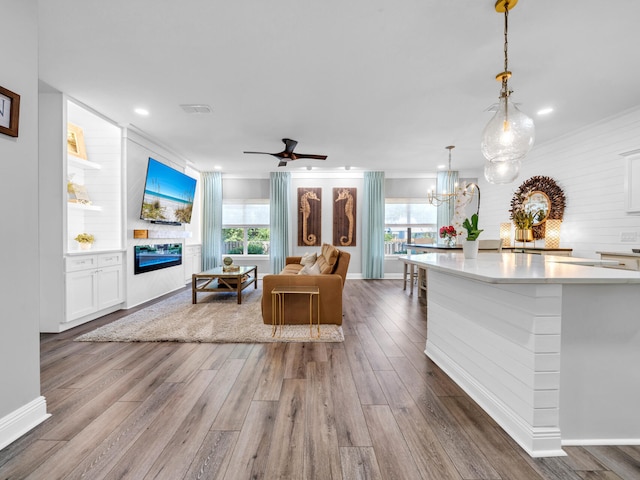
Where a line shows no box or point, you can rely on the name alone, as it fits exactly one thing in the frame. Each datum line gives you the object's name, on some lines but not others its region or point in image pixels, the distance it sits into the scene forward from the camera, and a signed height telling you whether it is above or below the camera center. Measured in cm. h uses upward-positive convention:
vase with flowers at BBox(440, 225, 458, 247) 517 +9
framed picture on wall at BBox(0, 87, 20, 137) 148 +65
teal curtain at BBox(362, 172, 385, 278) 681 +47
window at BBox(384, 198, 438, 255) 706 +40
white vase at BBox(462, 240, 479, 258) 248 -10
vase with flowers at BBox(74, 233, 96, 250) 359 -10
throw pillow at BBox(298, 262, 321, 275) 368 -47
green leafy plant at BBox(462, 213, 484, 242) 239 +7
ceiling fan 429 +125
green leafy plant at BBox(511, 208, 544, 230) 486 +36
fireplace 431 -39
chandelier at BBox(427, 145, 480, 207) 665 +119
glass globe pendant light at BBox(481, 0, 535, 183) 199 +76
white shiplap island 144 -64
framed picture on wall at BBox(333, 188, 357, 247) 691 +50
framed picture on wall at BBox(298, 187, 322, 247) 689 +41
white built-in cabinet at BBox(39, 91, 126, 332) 314 +24
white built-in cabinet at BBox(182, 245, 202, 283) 617 -60
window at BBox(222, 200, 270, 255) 710 +18
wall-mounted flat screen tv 443 +69
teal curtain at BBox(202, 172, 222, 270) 680 +35
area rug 297 -110
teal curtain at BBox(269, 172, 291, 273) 677 +42
